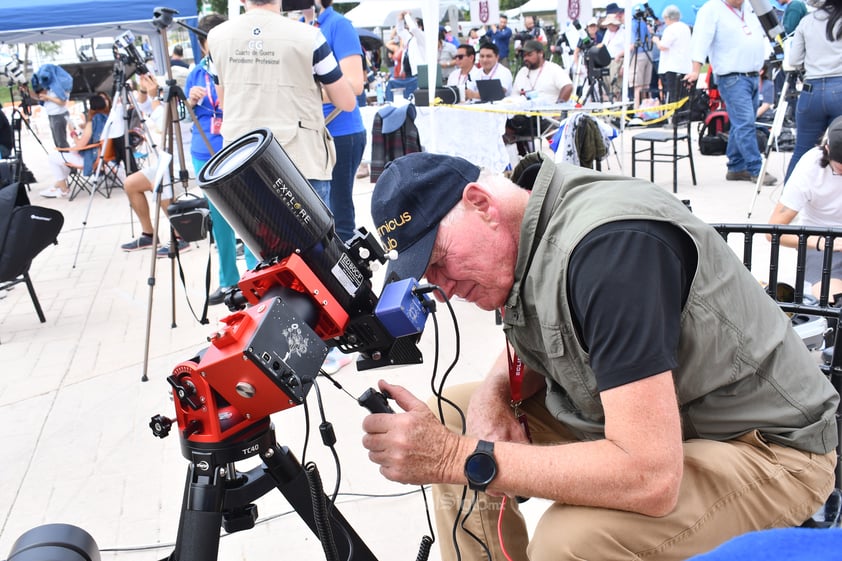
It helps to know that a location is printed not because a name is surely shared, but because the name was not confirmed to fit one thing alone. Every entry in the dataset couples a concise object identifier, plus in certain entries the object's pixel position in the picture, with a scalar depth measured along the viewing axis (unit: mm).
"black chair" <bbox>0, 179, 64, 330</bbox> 4473
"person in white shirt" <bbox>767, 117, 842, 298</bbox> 3264
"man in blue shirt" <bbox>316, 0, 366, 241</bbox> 4027
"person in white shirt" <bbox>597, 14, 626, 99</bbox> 13284
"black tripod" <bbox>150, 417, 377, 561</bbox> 1376
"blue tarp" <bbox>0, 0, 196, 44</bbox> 8820
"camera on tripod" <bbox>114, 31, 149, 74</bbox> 4609
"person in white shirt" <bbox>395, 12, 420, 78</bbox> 10539
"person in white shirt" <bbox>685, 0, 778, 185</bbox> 6715
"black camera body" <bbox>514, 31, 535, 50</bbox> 16347
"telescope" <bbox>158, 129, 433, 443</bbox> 1269
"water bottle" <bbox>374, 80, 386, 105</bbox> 9757
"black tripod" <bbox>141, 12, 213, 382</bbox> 3654
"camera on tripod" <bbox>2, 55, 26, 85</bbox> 8797
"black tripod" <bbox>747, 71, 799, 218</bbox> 5684
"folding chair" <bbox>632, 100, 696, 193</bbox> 6823
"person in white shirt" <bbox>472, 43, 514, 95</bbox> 8836
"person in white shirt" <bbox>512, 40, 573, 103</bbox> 8414
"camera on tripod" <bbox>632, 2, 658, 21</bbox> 11484
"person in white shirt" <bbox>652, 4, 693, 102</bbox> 10094
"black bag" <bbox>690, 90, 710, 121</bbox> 9688
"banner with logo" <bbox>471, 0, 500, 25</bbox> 13617
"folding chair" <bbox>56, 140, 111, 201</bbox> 9270
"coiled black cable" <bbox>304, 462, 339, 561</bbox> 1499
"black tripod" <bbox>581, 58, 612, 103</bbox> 9906
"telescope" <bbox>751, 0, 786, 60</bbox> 5444
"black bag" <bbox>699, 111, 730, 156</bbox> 8766
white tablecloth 7293
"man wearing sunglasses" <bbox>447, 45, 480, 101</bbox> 8867
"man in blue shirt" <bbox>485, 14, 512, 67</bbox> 19125
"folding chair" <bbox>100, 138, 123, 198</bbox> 8793
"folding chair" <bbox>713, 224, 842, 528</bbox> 1736
